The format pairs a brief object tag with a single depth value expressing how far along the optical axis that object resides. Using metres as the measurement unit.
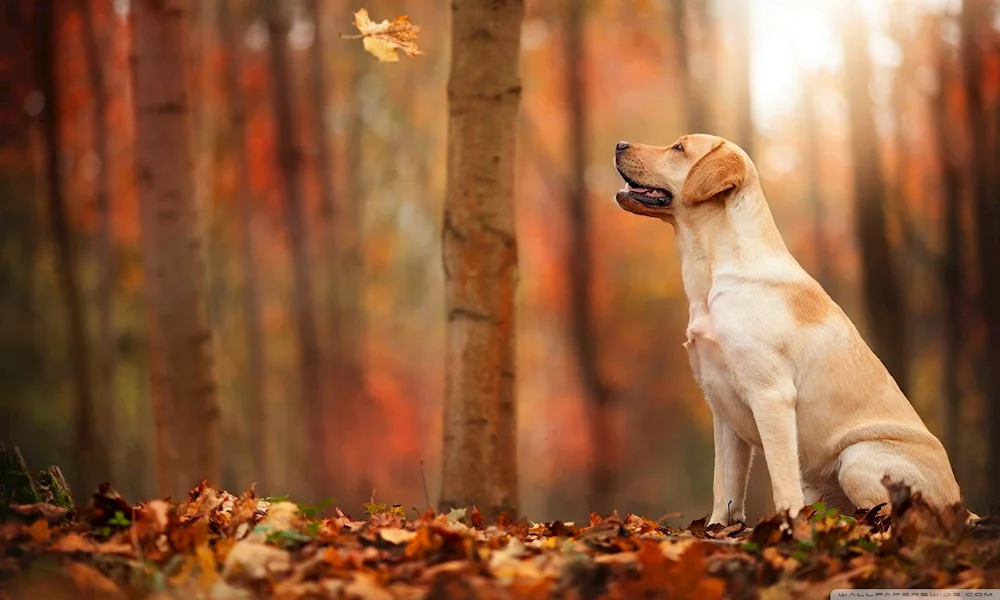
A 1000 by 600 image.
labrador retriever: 5.22
